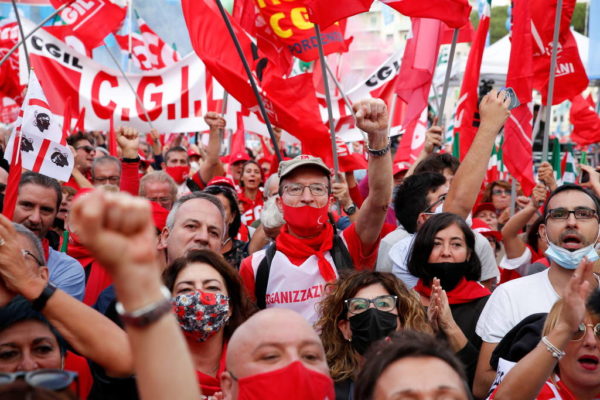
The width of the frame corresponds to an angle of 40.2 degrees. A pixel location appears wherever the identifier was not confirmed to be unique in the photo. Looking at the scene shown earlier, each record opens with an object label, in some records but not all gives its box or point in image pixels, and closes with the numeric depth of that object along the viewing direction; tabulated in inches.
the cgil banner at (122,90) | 309.4
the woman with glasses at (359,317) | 132.7
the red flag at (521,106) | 255.8
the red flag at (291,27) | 253.6
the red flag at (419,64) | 274.5
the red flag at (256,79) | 230.8
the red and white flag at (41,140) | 189.5
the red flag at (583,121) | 461.7
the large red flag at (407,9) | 211.5
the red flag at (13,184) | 169.3
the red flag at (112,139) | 318.3
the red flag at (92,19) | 346.9
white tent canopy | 661.9
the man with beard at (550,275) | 138.3
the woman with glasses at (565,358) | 107.6
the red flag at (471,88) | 264.2
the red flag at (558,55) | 272.2
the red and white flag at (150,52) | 394.6
